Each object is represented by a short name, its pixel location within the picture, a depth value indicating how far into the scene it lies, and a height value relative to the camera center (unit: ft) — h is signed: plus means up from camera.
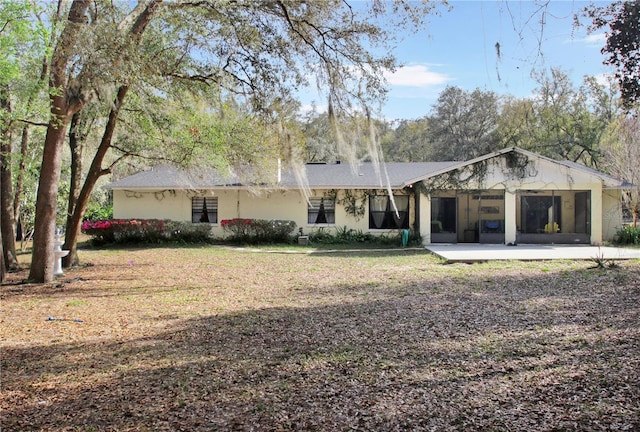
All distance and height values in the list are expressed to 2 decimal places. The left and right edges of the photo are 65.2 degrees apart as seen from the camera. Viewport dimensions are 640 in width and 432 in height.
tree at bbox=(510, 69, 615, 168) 93.04 +17.25
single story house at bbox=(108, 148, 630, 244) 59.52 +1.47
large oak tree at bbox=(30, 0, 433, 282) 25.98 +9.00
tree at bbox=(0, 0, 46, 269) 23.18 +7.43
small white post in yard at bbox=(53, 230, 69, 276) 37.42 -3.32
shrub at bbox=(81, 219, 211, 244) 64.08 -2.24
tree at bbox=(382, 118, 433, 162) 128.16 +18.04
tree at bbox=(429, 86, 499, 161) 114.01 +20.69
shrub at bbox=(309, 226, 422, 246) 63.41 -3.26
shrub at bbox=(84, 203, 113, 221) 84.60 +0.12
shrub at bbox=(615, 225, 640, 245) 57.88 -3.01
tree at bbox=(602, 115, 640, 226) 61.31 +6.58
